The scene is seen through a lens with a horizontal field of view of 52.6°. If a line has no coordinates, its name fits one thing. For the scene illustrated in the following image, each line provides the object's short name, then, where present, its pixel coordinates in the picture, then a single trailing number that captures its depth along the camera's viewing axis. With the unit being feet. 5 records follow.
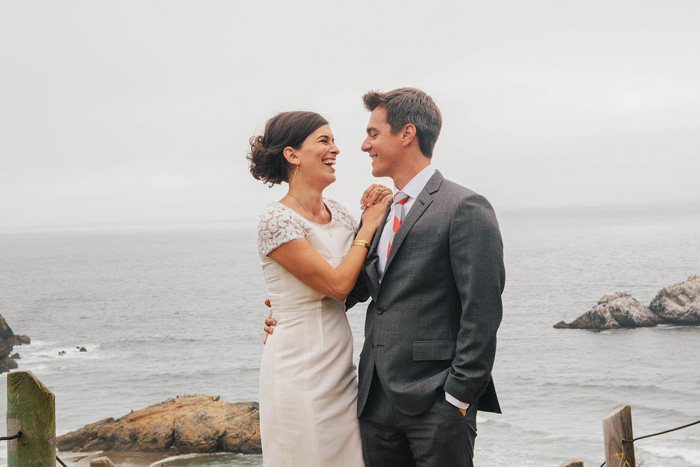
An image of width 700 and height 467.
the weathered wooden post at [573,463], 11.53
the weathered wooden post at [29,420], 9.34
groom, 9.53
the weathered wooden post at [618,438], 12.15
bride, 10.66
